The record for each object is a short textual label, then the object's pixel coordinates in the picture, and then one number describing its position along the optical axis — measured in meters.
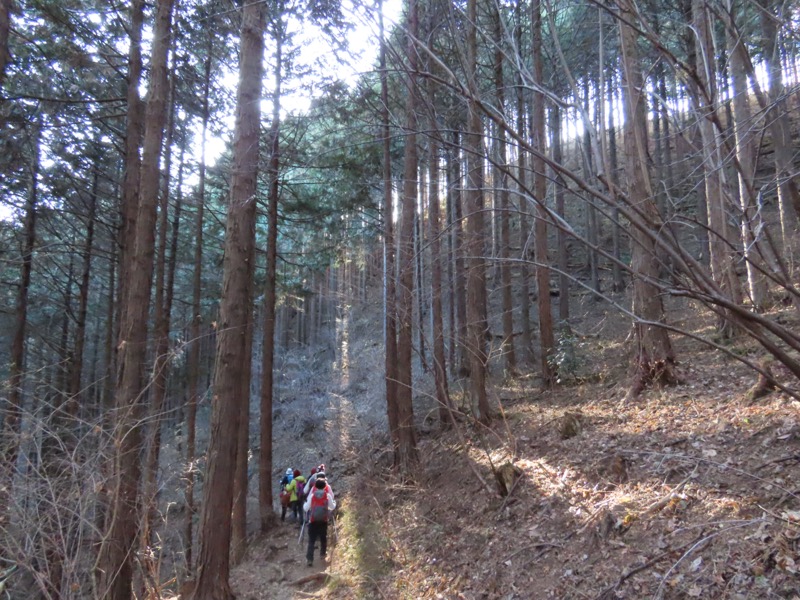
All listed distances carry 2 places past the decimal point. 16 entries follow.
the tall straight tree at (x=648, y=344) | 7.31
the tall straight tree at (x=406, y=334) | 10.39
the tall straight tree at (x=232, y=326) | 6.22
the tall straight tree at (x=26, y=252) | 10.15
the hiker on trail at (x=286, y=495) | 13.31
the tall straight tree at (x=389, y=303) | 11.14
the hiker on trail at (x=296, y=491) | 12.52
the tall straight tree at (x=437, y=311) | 9.19
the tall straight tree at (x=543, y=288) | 11.16
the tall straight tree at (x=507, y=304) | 13.33
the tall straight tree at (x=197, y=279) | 12.76
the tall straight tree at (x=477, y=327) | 9.69
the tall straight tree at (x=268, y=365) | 12.75
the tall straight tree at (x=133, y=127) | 8.84
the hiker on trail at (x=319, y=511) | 9.38
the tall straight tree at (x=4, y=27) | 7.18
